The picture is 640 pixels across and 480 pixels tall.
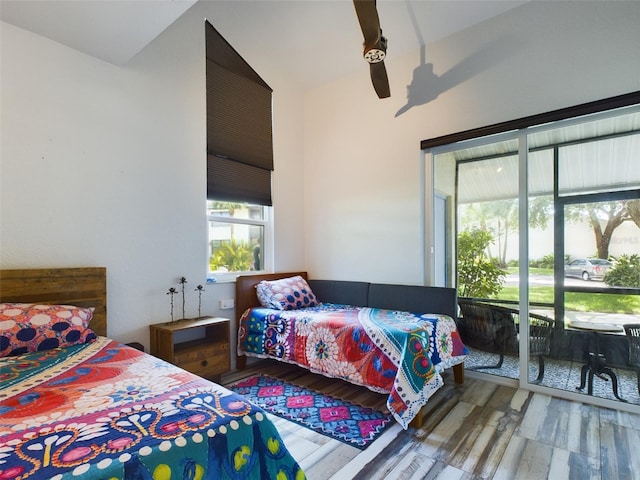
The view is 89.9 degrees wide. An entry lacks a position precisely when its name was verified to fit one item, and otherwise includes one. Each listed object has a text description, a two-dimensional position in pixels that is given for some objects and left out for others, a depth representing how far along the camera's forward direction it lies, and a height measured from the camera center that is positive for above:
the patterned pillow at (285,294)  3.31 -0.59
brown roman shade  3.26 +1.22
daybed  2.26 -0.77
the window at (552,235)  2.49 +0.03
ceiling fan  1.86 +1.29
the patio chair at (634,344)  2.42 -0.80
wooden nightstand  2.53 -0.91
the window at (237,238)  3.31 +0.01
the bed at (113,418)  0.88 -0.61
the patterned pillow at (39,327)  1.73 -0.51
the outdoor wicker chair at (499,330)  2.81 -0.85
